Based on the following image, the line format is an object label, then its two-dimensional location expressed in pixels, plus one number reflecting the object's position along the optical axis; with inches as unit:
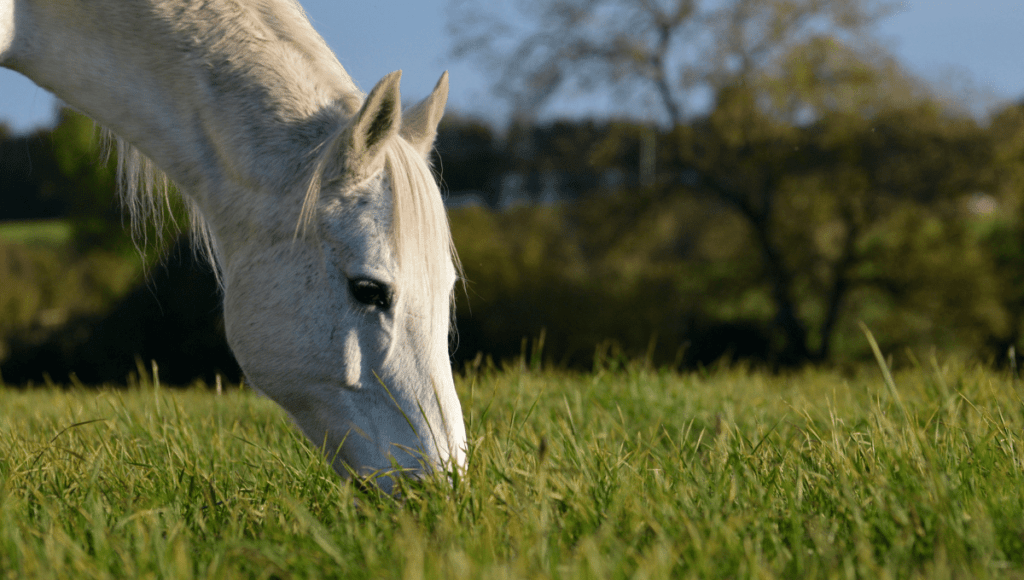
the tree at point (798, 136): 1254.9
